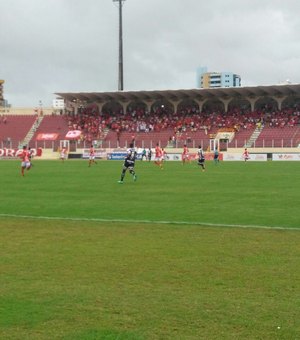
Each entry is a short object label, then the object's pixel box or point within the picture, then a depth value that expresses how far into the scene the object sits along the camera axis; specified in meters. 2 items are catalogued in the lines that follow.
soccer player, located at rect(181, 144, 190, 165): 51.22
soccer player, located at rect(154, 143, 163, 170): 44.44
